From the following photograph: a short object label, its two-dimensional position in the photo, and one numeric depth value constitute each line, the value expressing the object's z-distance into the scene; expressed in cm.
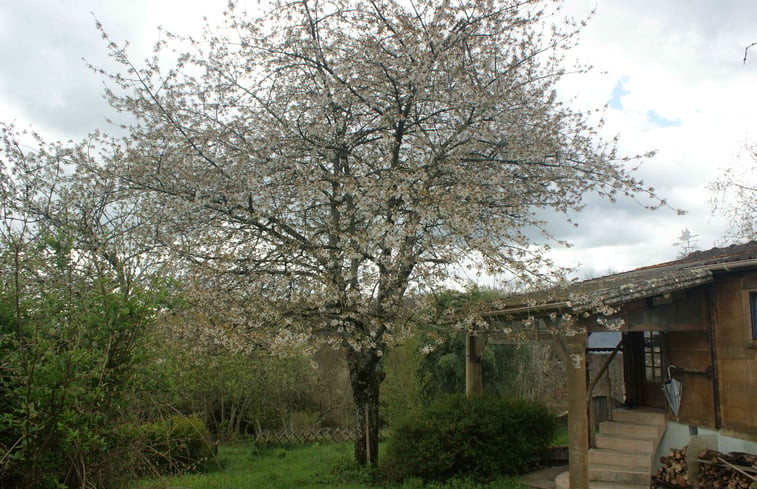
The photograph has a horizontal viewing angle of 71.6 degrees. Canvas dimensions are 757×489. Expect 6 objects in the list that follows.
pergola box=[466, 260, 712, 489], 697
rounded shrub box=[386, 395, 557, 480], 859
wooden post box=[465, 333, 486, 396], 1024
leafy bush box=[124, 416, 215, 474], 388
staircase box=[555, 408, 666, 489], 785
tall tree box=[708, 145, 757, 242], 2005
